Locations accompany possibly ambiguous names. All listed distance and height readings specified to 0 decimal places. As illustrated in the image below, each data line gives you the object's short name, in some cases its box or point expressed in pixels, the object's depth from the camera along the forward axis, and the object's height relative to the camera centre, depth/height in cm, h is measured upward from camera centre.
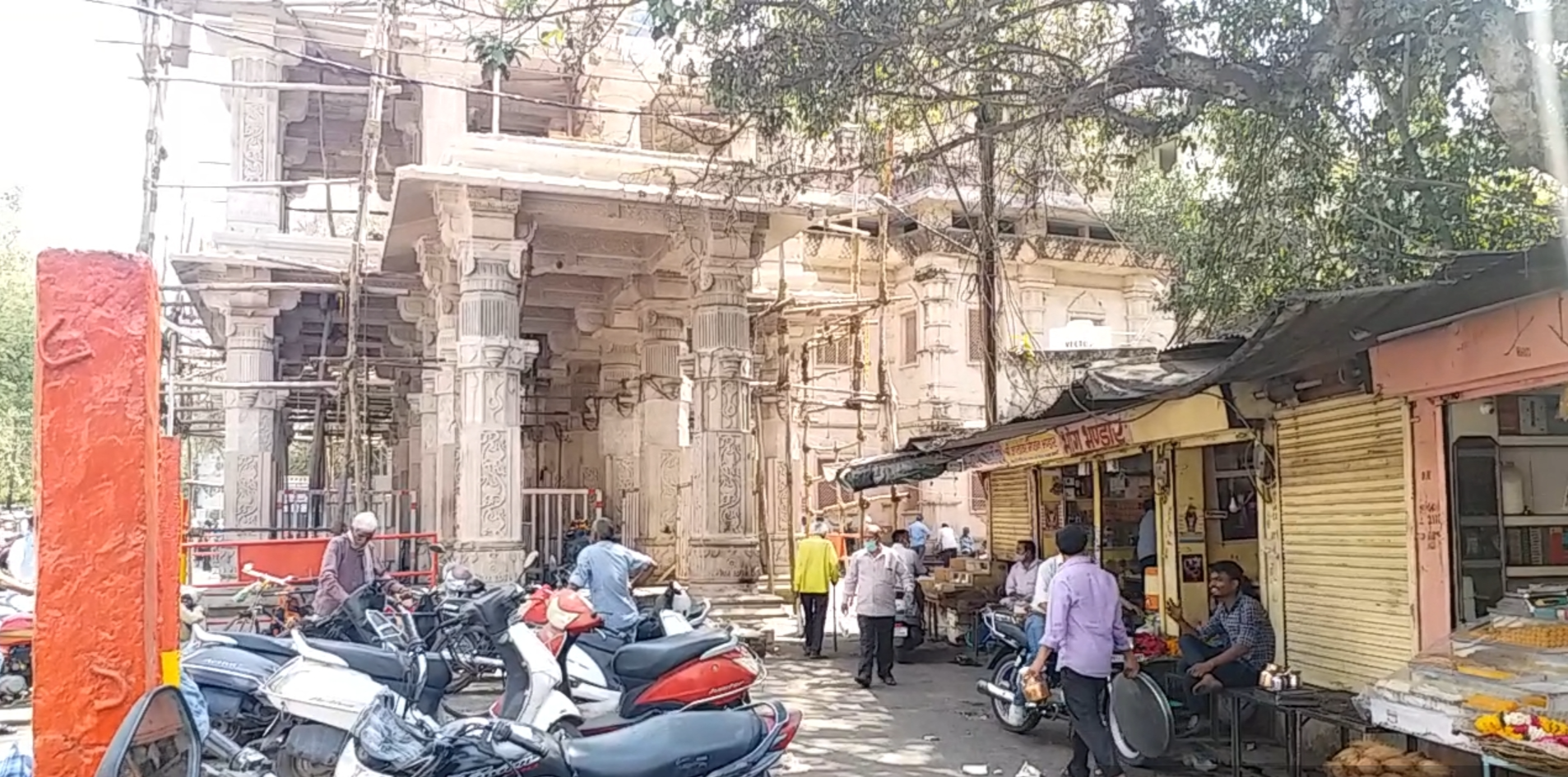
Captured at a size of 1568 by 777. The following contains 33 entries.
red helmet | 711 -75
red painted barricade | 1256 -74
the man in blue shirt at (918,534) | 2185 -104
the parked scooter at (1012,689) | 922 -159
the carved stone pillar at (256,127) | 1631 +466
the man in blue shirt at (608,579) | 909 -72
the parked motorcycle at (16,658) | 1074 -150
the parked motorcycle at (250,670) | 692 -104
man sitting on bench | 816 -110
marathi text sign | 1041 +29
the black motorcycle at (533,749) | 496 -108
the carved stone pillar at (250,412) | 1653 +93
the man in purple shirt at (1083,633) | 707 -88
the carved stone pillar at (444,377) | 1481 +125
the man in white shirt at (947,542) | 2156 -122
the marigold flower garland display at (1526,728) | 497 -104
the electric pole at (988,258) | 1014 +210
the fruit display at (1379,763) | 607 -141
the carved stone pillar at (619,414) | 1834 +95
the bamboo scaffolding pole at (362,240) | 1232 +267
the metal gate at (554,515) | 1653 -49
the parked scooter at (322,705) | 612 -109
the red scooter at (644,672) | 721 -113
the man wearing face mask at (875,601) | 1217 -120
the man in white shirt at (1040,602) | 929 -98
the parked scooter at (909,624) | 1430 -169
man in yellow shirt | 1393 -112
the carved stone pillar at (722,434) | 1397 +49
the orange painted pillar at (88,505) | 374 -6
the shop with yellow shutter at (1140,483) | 944 -8
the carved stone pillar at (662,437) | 1725 +56
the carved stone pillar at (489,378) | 1298 +106
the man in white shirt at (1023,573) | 1239 -96
